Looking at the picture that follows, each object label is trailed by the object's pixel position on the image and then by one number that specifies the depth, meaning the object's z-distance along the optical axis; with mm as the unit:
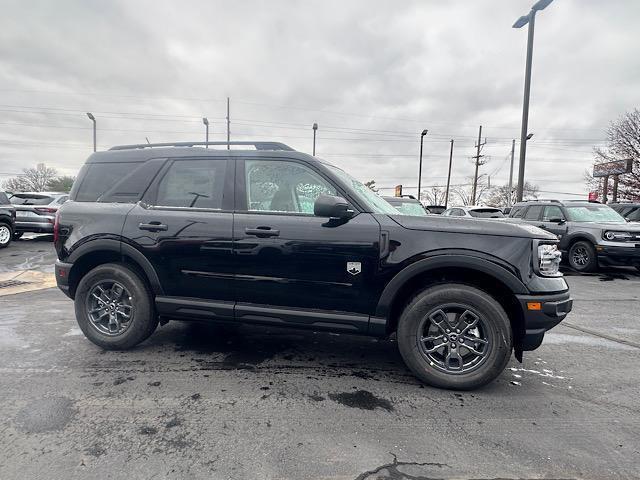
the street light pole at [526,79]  12695
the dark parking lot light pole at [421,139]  31188
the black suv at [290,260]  2971
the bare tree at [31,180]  69556
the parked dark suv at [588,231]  8688
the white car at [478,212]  12414
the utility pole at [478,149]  45922
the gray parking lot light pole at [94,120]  31547
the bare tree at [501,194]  70750
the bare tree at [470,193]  73750
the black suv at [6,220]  10734
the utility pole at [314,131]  30422
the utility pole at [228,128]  36812
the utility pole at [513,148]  40019
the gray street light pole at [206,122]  29422
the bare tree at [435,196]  75125
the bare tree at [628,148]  30000
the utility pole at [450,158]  42084
